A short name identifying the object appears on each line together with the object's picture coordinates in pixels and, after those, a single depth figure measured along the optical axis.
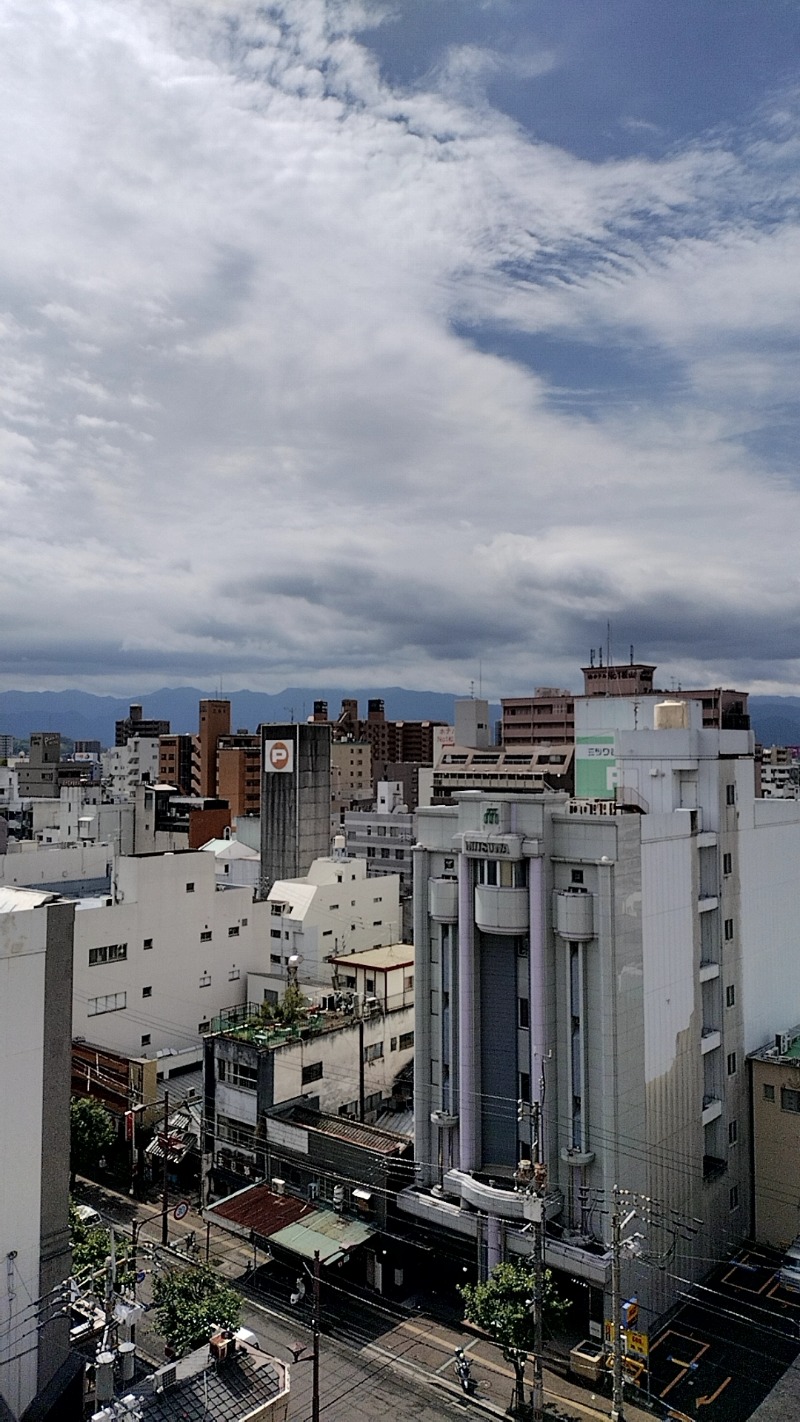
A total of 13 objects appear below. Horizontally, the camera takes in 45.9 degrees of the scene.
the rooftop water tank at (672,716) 45.12
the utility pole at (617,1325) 26.48
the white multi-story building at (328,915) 73.00
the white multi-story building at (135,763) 166.50
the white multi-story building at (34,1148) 29.31
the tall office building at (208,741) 153.38
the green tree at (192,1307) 30.59
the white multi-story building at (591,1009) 34.94
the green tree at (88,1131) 46.94
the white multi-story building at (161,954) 57.06
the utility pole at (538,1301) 27.98
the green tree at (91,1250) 32.94
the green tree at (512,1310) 30.84
